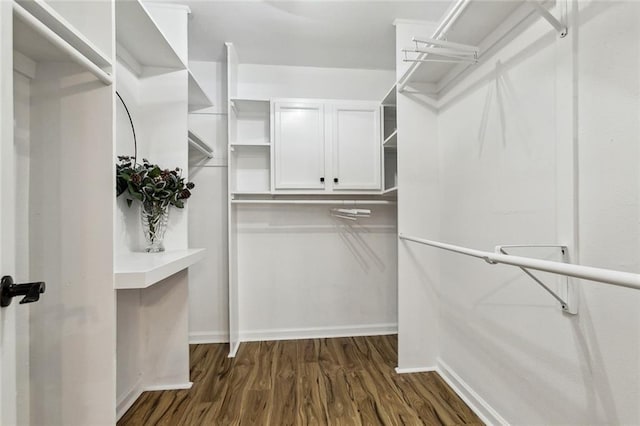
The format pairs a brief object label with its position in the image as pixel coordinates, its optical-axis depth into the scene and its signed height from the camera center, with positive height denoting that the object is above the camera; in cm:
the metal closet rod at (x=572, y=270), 54 -14
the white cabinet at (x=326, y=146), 229 +59
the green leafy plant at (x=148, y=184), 151 +18
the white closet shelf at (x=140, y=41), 137 +102
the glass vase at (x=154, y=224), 161 -6
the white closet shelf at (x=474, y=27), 125 +99
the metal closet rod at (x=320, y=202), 223 +10
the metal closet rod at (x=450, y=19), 111 +89
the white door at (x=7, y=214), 67 +0
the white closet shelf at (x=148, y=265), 108 -24
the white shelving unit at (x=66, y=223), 98 -3
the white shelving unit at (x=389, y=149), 238 +60
